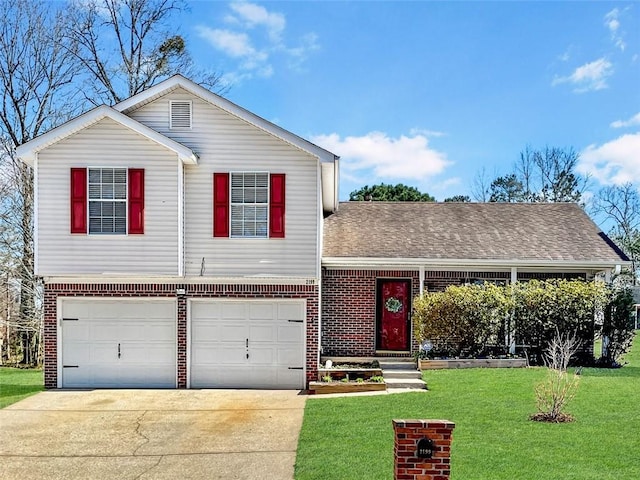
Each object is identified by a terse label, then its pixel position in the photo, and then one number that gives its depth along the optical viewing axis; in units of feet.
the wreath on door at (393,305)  55.16
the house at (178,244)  44.27
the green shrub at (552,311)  50.62
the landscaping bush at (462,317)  49.83
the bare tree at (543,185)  144.77
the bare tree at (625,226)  140.67
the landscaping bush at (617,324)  51.37
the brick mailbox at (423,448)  20.07
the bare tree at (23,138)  76.33
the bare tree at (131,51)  80.28
